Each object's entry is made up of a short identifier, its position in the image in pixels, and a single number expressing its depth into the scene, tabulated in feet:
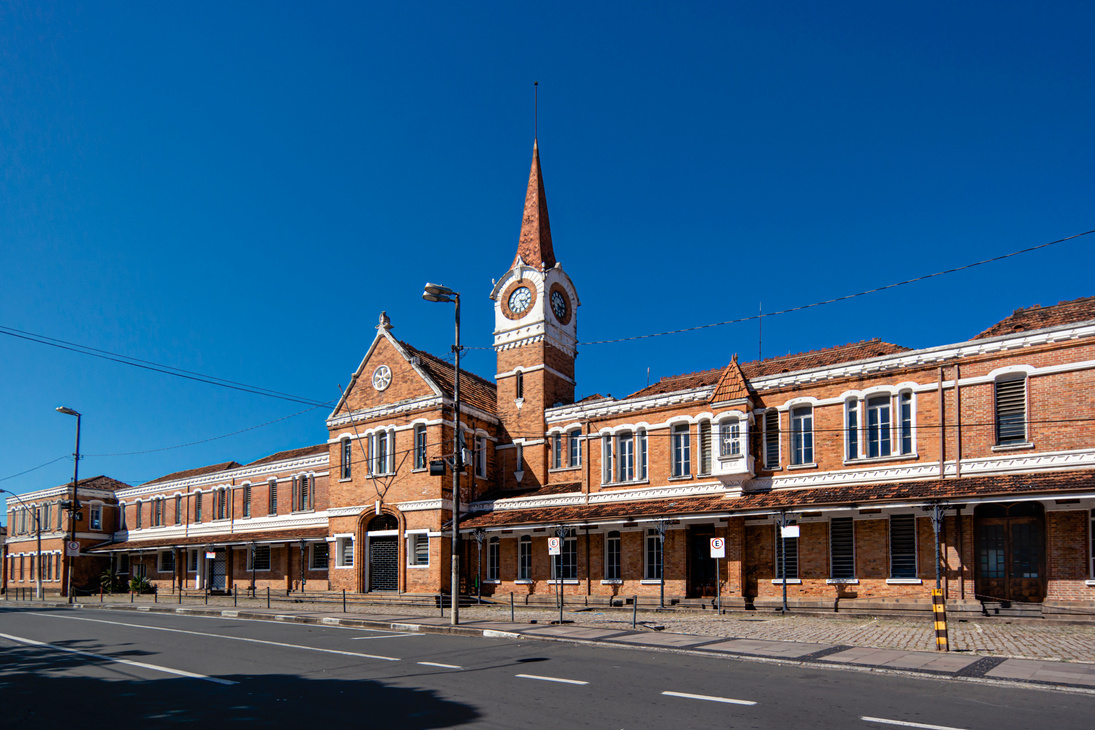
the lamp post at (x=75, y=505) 139.13
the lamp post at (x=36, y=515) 190.90
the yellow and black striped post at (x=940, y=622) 50.19
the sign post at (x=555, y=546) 78.74
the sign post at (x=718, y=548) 73.46
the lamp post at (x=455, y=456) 77.61
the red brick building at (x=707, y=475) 74.23
